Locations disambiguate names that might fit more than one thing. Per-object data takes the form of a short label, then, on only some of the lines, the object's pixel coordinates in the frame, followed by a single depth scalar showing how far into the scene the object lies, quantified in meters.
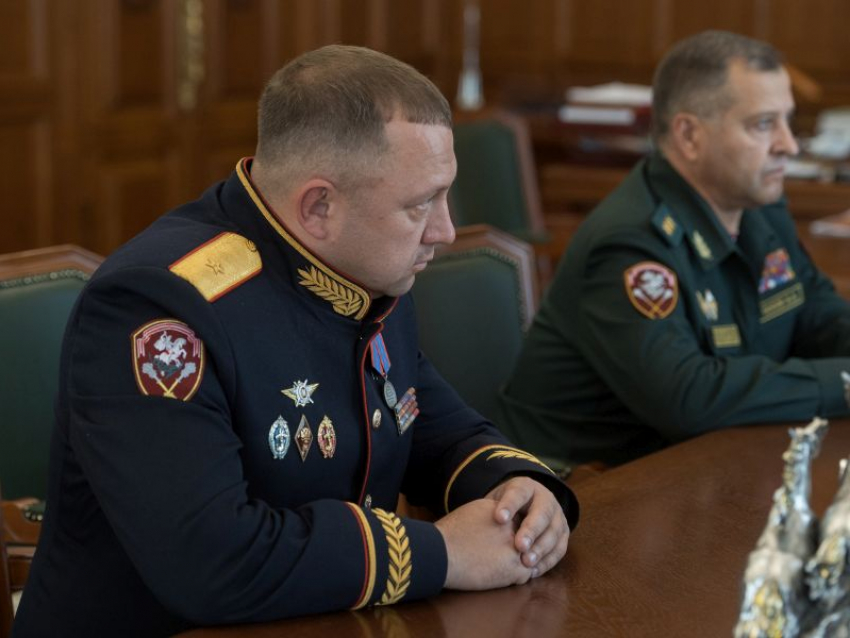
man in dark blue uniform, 1.95
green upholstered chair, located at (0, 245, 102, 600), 2.56
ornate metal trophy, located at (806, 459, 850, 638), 1.65
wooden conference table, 1.94
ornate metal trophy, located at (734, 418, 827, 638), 1.63
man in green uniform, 2.81
